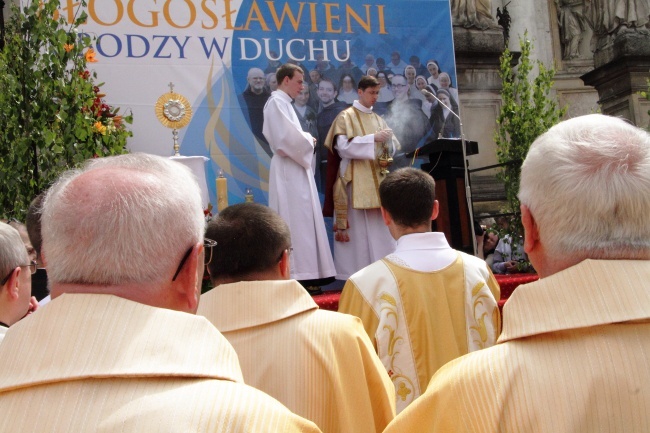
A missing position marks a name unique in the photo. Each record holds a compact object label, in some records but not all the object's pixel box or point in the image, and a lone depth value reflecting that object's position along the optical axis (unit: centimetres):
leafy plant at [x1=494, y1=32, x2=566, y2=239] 1066
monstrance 880
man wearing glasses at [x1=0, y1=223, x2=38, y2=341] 265
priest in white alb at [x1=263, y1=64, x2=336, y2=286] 820
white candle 772
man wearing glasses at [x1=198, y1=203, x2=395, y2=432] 244
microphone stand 766
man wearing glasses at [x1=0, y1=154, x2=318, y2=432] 124
